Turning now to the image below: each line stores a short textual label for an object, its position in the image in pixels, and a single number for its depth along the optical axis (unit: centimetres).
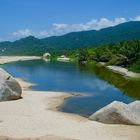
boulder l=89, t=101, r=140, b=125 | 1773
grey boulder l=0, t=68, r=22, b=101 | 2258
